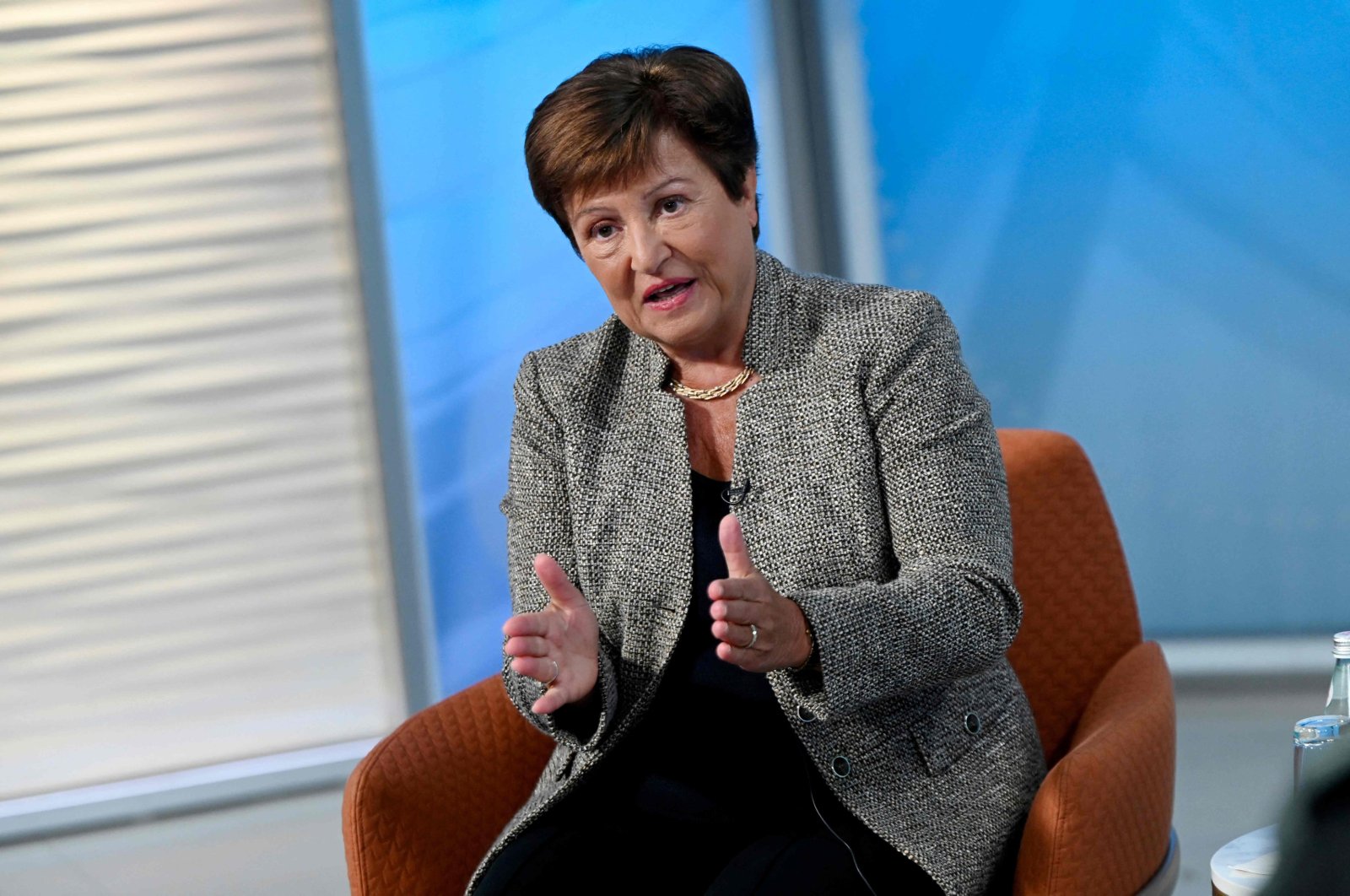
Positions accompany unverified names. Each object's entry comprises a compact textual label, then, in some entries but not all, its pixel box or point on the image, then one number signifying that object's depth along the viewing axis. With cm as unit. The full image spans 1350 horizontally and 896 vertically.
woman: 605
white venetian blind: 769
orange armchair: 601
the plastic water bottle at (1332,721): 591
